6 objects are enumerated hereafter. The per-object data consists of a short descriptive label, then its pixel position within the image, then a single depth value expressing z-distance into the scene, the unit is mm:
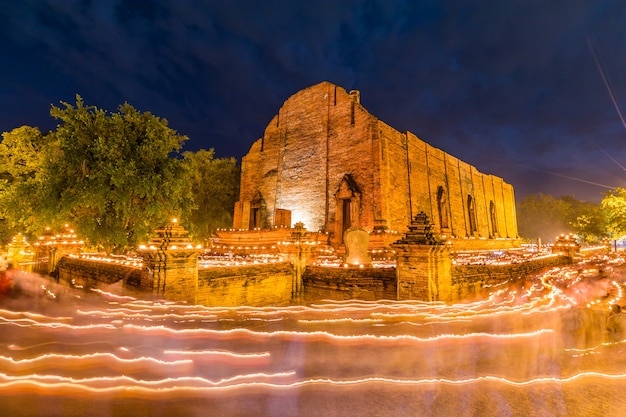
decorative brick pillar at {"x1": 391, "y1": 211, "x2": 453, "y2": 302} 8219
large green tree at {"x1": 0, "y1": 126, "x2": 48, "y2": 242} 14788
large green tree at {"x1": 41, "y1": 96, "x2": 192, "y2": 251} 12406
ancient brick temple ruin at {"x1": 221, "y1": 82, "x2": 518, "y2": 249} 19125
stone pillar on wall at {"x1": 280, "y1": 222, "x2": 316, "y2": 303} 10414
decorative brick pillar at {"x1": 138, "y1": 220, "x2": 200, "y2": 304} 7133
